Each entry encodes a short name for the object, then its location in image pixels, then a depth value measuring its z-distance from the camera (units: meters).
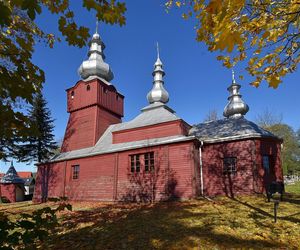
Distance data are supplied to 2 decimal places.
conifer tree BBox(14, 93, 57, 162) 30.77
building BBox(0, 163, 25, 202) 31.81
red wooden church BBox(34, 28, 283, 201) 16.44
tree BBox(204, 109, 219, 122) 41.32
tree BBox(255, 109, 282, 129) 42.99
